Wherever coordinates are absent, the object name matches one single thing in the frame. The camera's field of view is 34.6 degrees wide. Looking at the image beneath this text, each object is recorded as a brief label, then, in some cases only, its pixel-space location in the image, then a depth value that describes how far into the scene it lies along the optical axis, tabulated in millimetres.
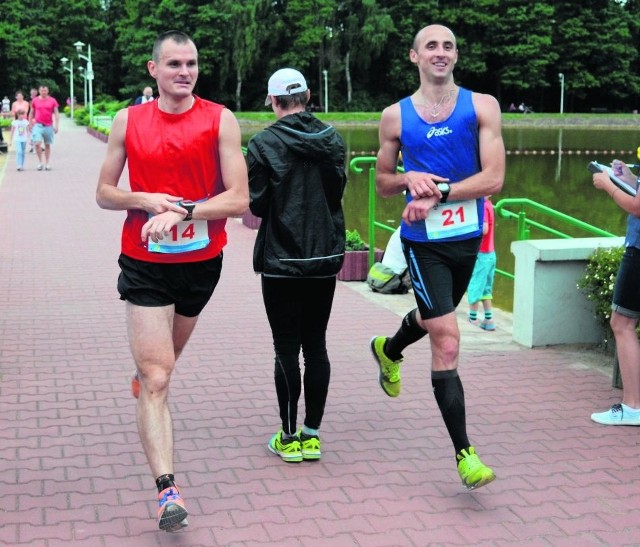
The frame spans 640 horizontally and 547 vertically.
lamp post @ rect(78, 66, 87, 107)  86200
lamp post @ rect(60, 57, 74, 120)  87156
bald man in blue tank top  4586
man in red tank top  4246
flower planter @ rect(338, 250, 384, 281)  10500
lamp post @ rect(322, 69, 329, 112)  79100
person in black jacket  4730
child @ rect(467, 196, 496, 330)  8484
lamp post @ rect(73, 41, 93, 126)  46688
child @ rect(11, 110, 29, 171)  22750
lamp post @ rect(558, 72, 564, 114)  83000
